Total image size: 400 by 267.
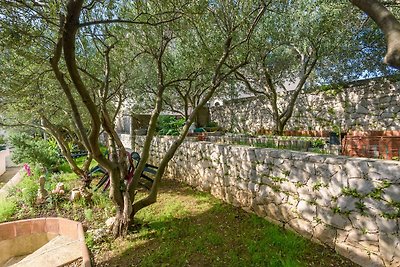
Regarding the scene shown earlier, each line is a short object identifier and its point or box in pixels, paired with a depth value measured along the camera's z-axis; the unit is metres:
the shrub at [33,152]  8.73
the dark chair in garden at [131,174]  5.53
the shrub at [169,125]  11.80
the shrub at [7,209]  5.10
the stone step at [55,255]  3.47
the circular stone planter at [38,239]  3.75
